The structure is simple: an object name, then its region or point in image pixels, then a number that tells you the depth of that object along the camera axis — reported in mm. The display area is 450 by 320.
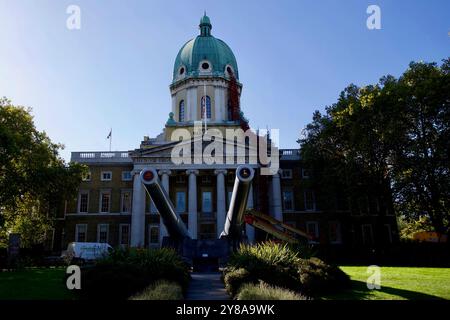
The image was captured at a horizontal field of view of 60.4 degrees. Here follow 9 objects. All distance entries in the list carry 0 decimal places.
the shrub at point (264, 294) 8883
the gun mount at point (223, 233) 11311
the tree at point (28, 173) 28719
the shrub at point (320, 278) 12219
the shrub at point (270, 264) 11891
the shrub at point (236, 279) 11633
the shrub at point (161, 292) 9352
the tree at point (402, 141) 29859
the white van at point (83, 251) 32344
